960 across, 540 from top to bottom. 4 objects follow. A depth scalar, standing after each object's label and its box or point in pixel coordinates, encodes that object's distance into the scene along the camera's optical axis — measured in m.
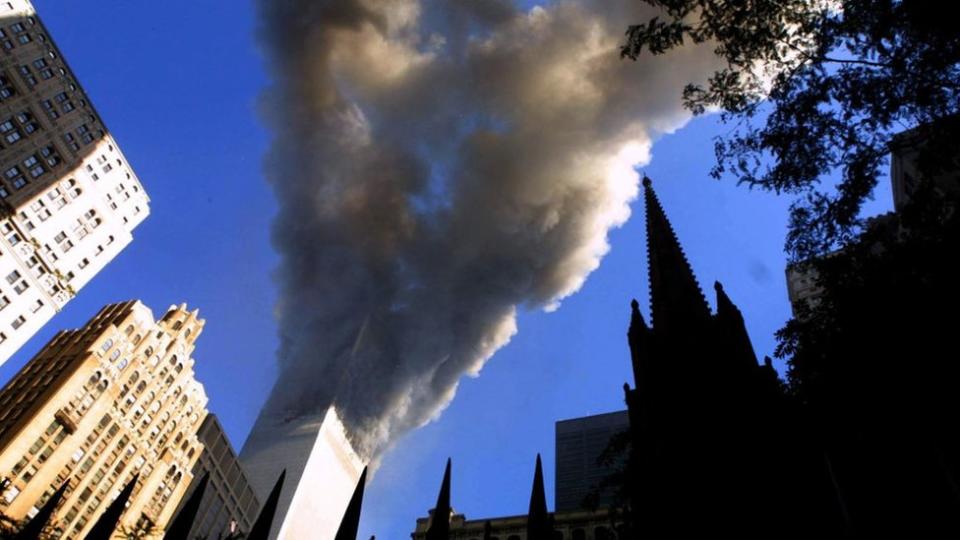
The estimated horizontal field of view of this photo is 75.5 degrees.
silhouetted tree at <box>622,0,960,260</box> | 13.37
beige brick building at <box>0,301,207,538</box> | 50.29
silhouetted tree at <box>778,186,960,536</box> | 14.35
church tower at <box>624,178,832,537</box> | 17.25
